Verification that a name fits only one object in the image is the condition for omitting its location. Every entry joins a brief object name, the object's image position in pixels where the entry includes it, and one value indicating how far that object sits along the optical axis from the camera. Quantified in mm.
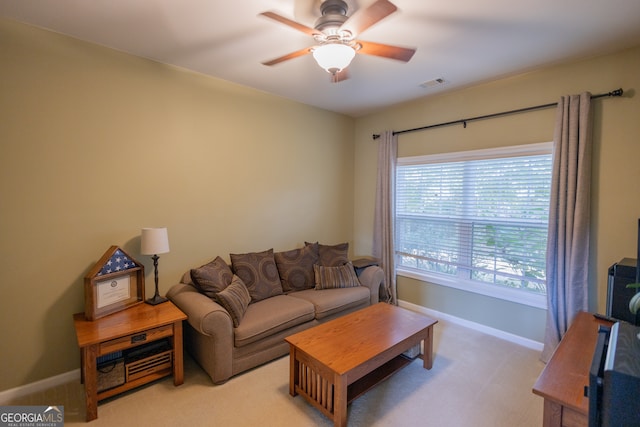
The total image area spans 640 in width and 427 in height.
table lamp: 2432
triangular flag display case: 2203
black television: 614
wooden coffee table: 1889
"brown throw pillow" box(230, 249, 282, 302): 2975
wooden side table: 1938
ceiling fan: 1703
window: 2867
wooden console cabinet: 1299
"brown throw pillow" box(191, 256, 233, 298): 2629
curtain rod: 2397
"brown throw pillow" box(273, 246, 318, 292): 3324
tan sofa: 2328
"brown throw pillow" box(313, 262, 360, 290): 3383
